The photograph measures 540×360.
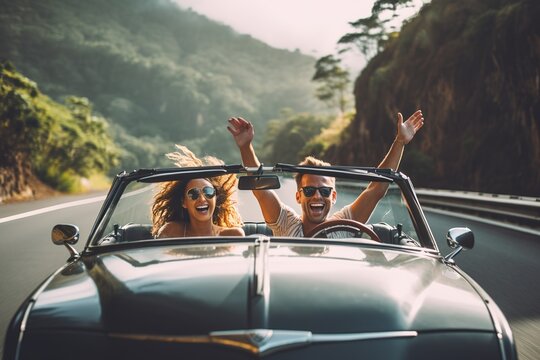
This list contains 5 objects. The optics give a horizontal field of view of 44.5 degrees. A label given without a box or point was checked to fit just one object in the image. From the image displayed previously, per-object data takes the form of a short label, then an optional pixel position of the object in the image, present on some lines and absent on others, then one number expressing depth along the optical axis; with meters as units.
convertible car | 2.08
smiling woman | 4.09
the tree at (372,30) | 63.41
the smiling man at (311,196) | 4.32
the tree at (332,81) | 99.19
